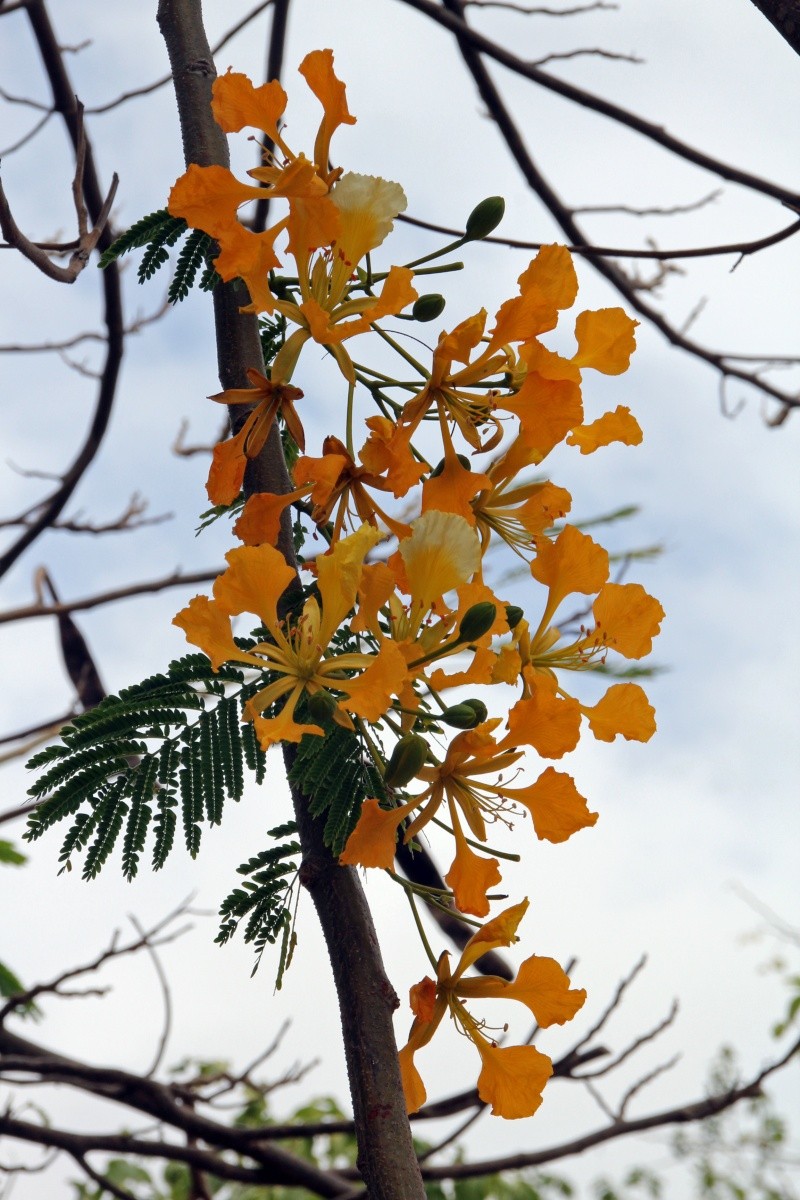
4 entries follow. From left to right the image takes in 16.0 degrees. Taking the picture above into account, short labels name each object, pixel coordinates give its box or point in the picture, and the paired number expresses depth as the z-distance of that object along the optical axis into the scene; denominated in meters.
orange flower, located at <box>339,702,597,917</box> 1.19
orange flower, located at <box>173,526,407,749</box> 1.15
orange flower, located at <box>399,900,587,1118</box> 1.21
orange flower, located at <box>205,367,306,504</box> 1.22
